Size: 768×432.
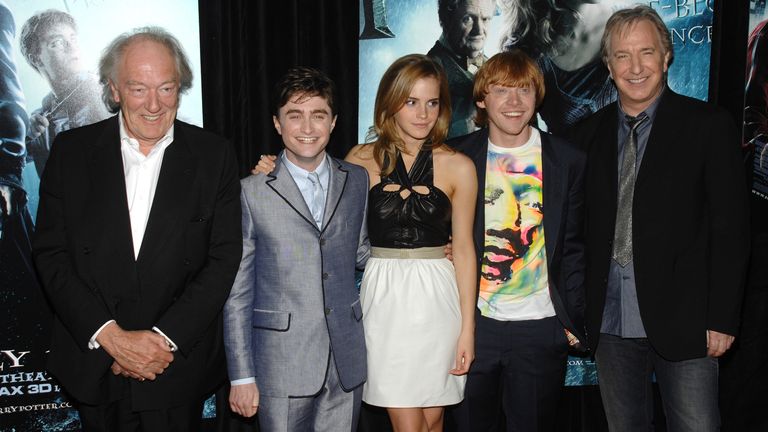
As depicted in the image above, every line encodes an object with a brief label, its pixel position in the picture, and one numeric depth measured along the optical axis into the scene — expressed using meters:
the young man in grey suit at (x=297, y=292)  2.34
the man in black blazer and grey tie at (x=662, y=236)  2.52
